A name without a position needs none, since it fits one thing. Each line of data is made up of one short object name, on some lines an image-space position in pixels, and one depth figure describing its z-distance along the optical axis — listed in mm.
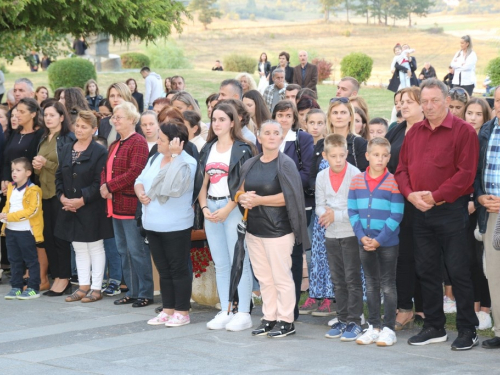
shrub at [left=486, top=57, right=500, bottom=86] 22703
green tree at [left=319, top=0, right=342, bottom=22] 102000
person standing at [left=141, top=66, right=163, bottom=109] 20609
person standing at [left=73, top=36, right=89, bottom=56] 42344
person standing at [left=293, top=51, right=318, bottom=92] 20359
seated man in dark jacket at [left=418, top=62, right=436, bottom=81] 31438
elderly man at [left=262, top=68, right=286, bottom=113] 14266
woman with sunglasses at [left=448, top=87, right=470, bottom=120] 8734
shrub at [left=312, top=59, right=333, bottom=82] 43844
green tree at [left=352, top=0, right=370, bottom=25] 93500
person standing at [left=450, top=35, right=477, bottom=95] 20842
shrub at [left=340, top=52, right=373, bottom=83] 41906
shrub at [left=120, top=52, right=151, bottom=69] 44094
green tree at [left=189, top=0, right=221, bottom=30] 97438
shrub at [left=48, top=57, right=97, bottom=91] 31312
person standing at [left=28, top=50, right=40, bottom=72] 46356
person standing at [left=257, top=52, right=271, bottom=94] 27169
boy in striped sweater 7453
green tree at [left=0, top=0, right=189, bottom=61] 12906
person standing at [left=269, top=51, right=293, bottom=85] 20484
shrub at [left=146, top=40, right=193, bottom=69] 50562
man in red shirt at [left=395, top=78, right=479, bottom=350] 7199
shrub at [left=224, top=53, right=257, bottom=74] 50000
